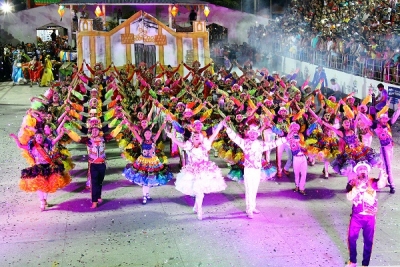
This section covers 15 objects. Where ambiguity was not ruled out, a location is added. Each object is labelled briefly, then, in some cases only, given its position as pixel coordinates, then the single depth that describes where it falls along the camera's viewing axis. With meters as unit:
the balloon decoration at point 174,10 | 26.35
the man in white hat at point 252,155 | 9.81
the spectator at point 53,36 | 35.69
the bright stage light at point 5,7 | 36.19
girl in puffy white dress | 9.78
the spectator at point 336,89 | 21.39
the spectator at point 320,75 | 22.86
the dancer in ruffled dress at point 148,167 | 10.73
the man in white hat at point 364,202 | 7.50
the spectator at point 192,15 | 29.27
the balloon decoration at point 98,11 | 25.97
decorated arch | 24.98
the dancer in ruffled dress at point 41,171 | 10.22
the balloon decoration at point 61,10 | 25.17
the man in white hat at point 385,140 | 11.35
